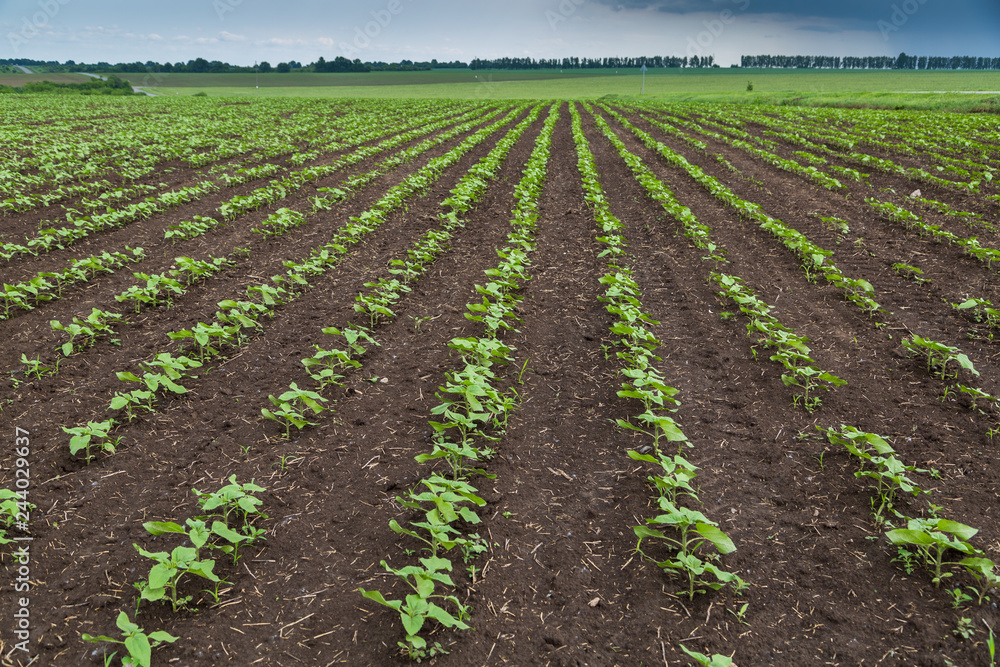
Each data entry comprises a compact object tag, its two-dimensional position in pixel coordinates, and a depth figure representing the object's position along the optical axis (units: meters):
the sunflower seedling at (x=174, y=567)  2.77
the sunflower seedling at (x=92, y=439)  3.82
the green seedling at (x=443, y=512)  3.14
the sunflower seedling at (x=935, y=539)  3.03
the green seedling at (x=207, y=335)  5.20
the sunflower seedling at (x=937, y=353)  4.88
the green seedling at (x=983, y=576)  2.93
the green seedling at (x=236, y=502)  3.28
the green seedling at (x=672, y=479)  3.50
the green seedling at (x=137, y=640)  2.43
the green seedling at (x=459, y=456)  3.71
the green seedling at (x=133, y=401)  4.21
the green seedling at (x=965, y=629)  2.78
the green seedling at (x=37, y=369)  5.06
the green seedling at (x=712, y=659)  2.52
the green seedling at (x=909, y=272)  7.52
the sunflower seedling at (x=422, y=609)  2.60
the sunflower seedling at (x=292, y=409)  4.36
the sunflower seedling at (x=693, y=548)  3.04
